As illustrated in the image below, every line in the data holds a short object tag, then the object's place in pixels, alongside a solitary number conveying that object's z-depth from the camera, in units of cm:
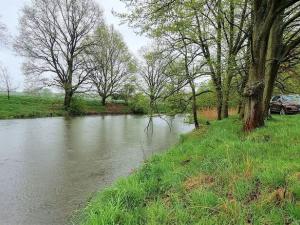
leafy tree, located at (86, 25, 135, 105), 3015
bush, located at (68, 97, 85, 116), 2488
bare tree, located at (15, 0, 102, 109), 2357
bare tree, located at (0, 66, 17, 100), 2560
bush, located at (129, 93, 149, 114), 2964
